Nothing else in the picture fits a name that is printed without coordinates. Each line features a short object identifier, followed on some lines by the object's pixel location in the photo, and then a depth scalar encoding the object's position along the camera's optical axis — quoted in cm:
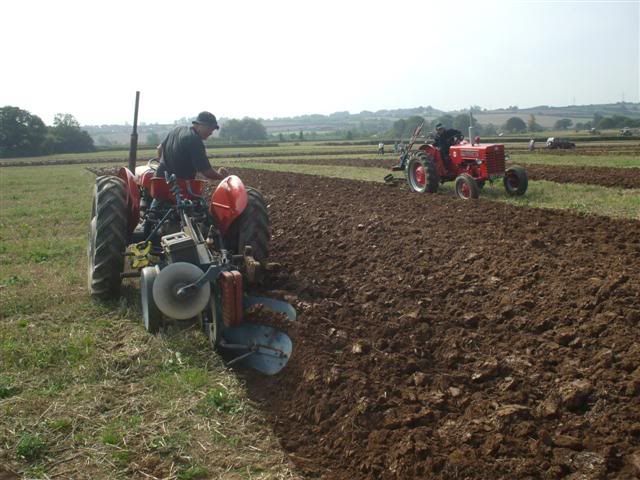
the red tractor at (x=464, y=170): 1115
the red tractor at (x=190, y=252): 420
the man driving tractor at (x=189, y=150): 542
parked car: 2950
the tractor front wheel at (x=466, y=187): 1073
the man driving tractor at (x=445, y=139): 1215
